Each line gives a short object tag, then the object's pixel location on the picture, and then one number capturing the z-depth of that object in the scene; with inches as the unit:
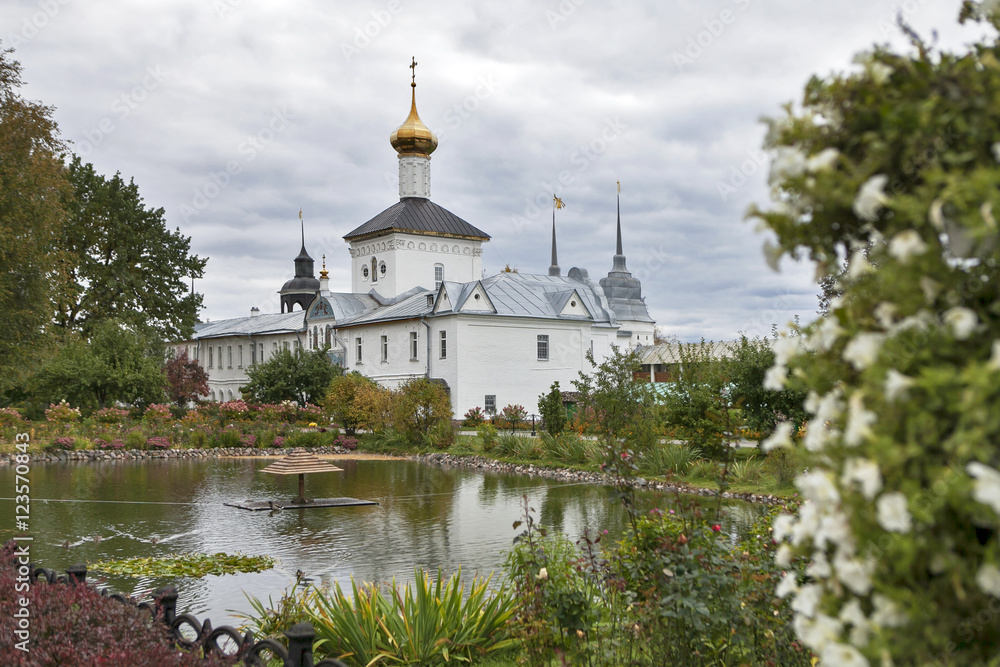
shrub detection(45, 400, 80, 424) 1147.9
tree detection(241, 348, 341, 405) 1509.6
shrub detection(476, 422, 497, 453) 1059.5
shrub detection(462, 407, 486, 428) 1362.0
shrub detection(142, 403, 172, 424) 1253.7
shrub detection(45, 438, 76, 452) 1036.8
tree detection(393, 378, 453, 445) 1184.8
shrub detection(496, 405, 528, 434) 1264.8
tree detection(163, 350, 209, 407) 1942.7
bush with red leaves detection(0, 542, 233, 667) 163.5
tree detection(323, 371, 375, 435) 1304.1
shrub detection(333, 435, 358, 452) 1238.3
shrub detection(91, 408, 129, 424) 1230.3
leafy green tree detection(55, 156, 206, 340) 1630.2
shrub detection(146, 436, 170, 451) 1122.7
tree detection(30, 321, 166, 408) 1328.7
